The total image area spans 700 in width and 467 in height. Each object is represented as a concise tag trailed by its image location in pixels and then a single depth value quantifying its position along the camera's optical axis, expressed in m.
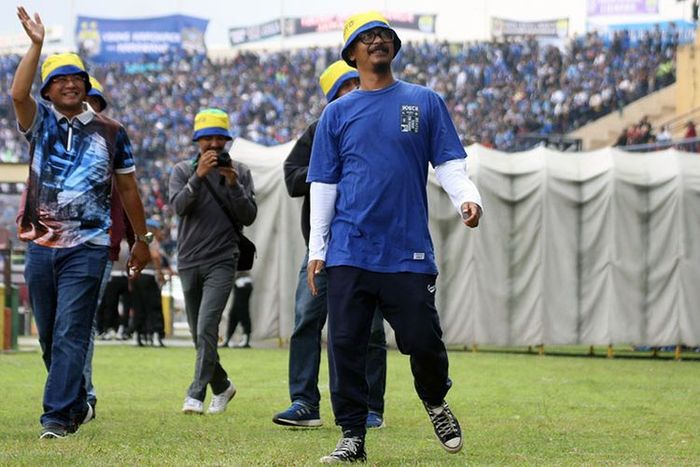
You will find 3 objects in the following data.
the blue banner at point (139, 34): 77.81
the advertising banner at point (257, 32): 81.81
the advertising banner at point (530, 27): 69.69
